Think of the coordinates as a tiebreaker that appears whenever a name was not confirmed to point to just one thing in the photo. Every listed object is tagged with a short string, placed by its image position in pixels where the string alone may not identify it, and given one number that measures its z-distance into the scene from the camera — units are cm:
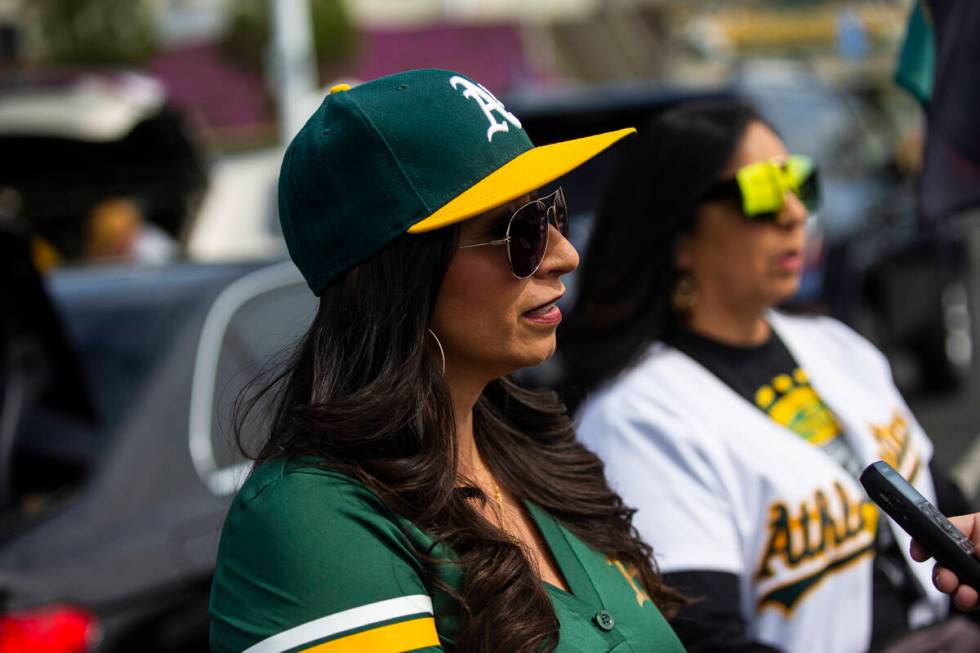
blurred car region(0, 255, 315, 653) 323
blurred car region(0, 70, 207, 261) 831
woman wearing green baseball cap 163
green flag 287
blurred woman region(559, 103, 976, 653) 257
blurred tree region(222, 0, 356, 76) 2784
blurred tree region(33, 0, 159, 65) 2572
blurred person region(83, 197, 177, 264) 838
